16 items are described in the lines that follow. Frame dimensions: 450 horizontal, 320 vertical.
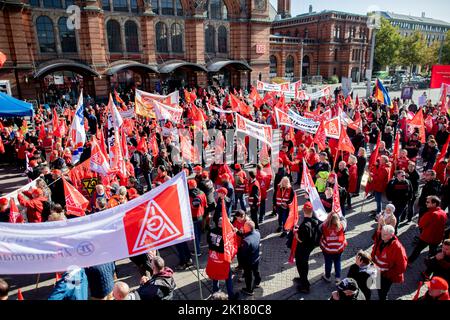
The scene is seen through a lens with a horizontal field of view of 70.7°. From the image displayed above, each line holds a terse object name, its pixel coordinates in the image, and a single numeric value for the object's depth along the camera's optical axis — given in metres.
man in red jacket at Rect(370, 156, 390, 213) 8.39
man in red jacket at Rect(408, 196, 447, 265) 6.14
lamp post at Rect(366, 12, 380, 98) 26.02
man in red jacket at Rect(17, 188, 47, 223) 7.05
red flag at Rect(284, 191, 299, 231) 6.57
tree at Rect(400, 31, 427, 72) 58.12
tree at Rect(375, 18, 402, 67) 56.72
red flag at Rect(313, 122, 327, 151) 10.06
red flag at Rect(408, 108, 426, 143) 11.64
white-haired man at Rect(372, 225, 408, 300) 5.13
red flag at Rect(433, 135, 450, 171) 9.24
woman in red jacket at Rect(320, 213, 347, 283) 5.78
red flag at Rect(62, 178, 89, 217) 7.04
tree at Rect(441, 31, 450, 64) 57.69
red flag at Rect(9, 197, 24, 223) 6.55
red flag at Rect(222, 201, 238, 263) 5.34
